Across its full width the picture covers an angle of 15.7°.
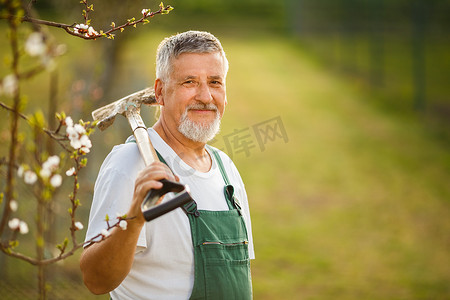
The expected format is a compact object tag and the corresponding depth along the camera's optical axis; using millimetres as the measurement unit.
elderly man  3640
